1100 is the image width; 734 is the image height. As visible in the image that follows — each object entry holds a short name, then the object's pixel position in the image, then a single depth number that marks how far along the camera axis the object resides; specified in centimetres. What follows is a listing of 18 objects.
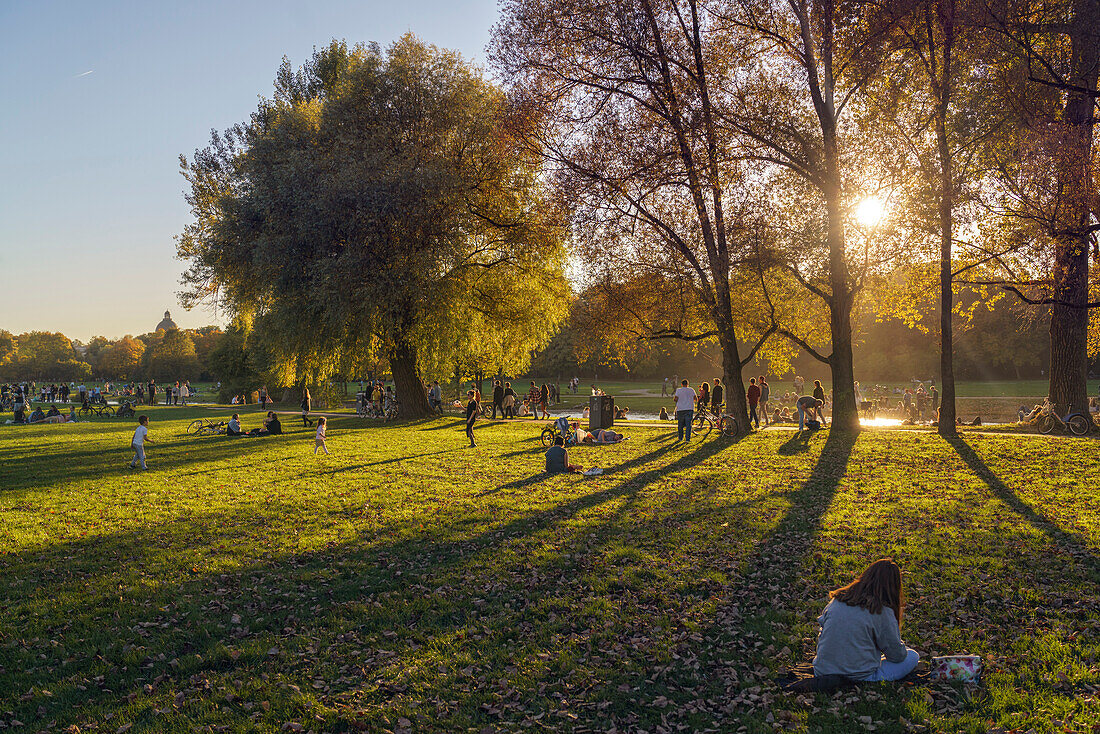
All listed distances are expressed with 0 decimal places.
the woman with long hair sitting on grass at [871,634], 579
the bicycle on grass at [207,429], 2867
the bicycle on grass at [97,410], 3931
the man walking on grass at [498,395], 3572
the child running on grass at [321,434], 2088
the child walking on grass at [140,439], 1794
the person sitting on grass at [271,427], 2810
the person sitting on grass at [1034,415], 2364
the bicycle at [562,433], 2316
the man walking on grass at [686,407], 2320
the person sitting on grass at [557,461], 1723
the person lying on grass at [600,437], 2394
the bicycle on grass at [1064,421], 2144
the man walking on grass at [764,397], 2939
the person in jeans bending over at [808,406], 2545
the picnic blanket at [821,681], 579
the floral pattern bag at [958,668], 579
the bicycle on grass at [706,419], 2680
